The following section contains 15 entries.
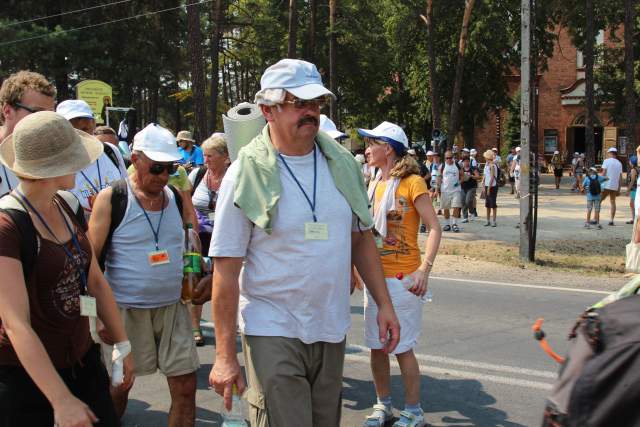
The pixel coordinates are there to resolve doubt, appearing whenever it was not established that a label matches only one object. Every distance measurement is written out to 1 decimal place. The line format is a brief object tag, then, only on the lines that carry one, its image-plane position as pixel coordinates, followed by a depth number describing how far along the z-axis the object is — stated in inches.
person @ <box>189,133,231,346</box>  262.8
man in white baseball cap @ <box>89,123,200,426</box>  161.6
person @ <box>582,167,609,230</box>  653.3
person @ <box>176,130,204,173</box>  457.8
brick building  1812.3
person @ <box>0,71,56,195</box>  148.3
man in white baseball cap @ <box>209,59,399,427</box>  114.8
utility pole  465.1
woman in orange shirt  182.7
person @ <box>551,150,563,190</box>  1230.3
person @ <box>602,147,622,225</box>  685.3
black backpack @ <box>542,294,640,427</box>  59.6
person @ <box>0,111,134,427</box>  99.6
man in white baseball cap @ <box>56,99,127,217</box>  191.8
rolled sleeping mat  210.2
